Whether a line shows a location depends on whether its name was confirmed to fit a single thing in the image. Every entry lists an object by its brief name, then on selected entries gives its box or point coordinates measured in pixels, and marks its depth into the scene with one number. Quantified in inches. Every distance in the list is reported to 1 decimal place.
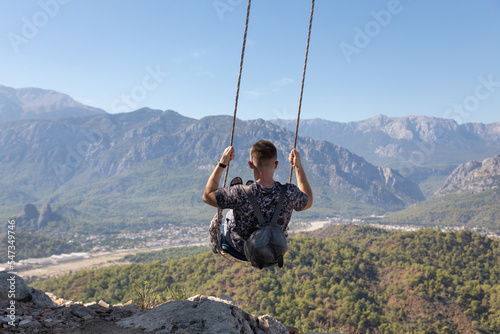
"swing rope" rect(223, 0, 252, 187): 192.9
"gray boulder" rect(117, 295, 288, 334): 160.4
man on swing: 134.9
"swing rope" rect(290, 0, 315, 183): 203.2
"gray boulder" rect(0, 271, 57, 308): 213.8
